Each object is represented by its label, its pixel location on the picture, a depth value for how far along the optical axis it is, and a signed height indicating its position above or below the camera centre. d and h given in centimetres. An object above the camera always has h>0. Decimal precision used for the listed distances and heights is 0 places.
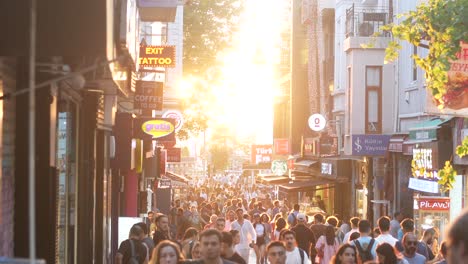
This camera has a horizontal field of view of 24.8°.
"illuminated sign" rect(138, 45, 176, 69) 2747 +259
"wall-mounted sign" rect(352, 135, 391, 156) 3312 +41
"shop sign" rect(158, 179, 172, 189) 4022 -108
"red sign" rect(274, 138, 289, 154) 6159 +64
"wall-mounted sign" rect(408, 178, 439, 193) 2467 -65
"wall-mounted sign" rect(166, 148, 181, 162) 4394 +3
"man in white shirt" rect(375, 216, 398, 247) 1570 -109
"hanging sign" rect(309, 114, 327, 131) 4441 +148
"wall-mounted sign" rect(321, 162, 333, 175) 4175 -43
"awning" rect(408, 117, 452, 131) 2650 +91
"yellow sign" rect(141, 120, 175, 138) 2534 +68
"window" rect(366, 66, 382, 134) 3534 +196
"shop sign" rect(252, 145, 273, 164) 7288 +26
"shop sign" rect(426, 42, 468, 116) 1783 +121
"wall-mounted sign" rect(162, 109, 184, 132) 3822 +148
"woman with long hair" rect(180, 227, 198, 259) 1537 -125
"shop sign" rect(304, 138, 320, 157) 4531 +46
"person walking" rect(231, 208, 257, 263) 2308 -165
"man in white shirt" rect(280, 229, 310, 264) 1447 -131
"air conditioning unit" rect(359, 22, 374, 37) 3481 +421
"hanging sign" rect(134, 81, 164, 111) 2456 +140
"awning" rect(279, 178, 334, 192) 4028 -108
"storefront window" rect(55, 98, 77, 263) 1279 -32
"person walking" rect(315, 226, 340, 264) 1818 -151
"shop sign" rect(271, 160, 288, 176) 5941 -56
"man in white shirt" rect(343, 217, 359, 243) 1881 -117
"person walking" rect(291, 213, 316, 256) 1897 -141
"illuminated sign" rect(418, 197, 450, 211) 2105 -88
